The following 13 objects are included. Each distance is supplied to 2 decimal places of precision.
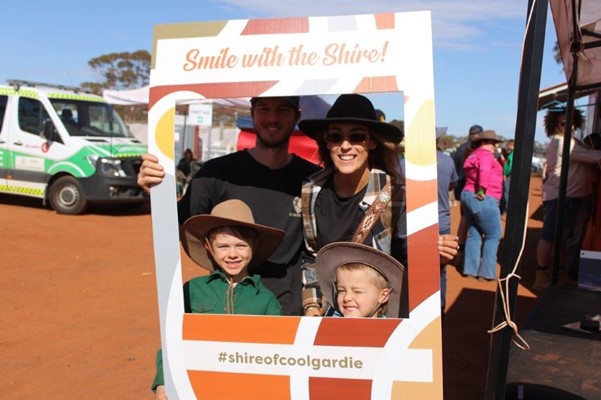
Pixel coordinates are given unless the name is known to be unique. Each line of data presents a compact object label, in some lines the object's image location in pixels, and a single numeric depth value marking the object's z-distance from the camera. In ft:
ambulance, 39.96
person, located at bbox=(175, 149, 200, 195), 41.60
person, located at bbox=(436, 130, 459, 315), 19.44
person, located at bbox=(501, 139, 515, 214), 35.98
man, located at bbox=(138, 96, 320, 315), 8.76
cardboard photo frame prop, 6.27
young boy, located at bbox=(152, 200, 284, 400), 7.85
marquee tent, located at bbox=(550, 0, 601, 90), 13.44
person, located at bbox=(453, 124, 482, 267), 28.09
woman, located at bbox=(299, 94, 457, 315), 7.78
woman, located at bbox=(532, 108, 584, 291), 23.62
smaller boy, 7.25
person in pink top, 25.14
